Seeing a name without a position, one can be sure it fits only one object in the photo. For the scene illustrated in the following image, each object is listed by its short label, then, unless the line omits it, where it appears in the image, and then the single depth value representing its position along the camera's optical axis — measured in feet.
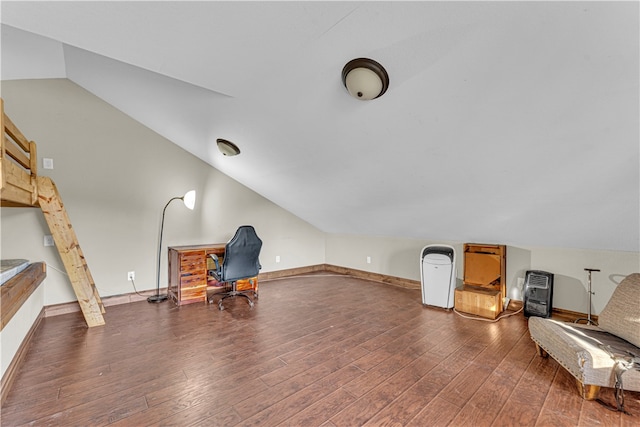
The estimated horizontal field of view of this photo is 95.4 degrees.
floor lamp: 12.96
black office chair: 11.96
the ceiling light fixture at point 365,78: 5.88
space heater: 10.57
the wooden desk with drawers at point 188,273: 12.61
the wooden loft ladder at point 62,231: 8.93
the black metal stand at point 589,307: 9.84
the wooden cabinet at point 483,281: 11.09
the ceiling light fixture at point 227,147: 11.54
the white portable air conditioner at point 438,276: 12.03
